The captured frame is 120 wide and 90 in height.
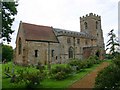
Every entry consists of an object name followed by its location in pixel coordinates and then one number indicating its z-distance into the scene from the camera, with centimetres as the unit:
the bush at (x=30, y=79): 1000
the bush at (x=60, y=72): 1235
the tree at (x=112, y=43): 2687
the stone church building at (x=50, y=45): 2127
